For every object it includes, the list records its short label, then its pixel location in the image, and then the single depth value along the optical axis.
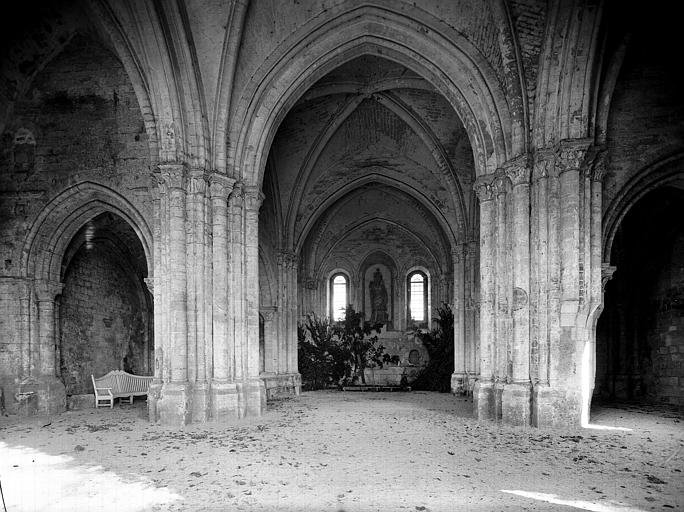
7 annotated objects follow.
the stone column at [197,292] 10.17
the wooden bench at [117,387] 12.99
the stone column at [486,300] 10.42
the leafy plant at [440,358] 18.78
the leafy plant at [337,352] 19.55
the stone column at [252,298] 11.19
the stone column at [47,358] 11.80
